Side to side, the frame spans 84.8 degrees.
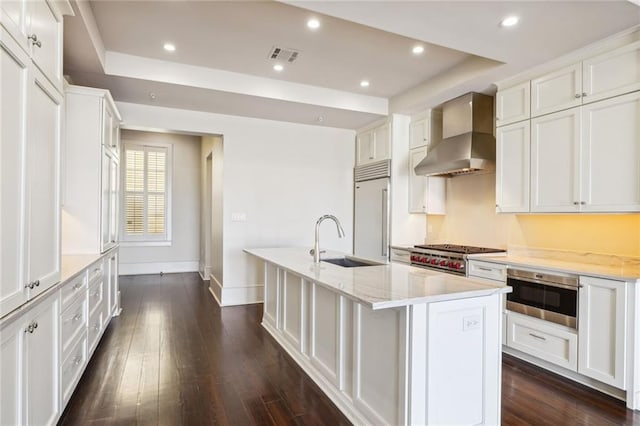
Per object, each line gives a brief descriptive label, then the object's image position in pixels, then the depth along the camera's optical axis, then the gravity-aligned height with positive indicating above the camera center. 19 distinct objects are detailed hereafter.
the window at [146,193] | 7.18 +0.38
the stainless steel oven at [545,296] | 2.69 -0.67
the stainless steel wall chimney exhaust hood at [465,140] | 3.75 +0.83
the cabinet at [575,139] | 2.59 +0.64
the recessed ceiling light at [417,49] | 3.32 +1.58
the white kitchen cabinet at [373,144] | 5.01 +1.04
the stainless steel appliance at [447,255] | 3.65 -0.47
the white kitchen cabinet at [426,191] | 4.74 +0.31
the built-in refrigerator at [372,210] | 5.02 +0.04
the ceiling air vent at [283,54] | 3.40 +1.58
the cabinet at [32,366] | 1.43 -0.73
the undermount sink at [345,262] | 3.27 -0.47
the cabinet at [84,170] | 3.31 +0.38
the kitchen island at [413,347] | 1.76 -0.75
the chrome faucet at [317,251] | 3.01 -0.33
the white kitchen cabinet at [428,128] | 4.59 +1.14
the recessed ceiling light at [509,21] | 2.46 +1.38
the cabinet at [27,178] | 1.40 +0.15
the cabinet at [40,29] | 1.45 +0.84
